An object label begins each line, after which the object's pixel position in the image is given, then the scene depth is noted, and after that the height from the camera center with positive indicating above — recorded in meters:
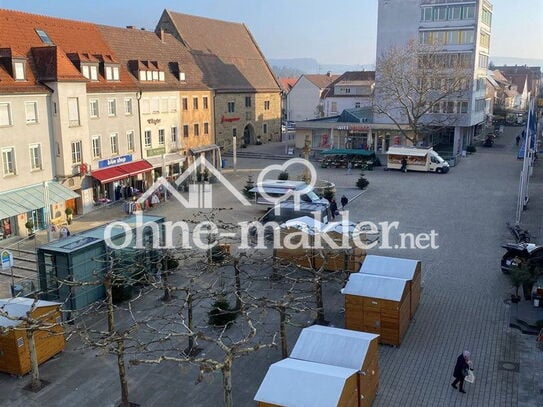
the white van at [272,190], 34.16 -5.26
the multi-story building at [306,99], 90.25 +0.89
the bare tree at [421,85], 51.16 +1.82
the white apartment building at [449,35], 54.94 +6.92
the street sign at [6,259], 21.58 -5.93
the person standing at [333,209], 31.41 -5.87
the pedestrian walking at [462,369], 13.59 -6.44
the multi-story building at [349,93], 79.19 +1.61
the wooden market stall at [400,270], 17.97 -5.40
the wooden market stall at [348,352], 12.48 -5.66
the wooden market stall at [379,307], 16.17 -5.90
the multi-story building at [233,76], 56.16 +3.07
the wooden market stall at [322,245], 22.03 -5.62
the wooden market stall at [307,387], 10.87 -5.60
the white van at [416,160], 46.97 -4.69
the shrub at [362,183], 40.03 -5.60
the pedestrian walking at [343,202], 33.69 -5.84
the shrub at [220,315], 17.47 -6.60
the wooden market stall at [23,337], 14.77 -6.21
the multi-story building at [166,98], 40.81 +0.54
